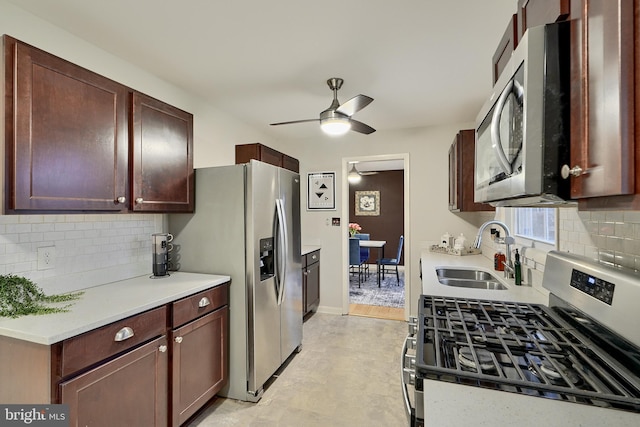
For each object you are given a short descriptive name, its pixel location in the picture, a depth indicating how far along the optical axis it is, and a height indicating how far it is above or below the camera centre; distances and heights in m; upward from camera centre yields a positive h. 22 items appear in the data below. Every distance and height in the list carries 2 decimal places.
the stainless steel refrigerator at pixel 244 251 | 2.25 -0.27
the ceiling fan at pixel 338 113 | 2.29 +0.80
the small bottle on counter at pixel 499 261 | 2.40 -0.35
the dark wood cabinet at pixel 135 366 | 1.26 -0.73
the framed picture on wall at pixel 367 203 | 7.72 +0.33
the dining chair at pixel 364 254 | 5.91 -0.73
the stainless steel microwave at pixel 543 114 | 0.73 +0.24
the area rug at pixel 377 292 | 4.73 -1.30
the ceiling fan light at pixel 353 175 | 6.10 +0.81
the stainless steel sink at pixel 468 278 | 2.22 -0.49
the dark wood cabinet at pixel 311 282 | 3.77 -0.83
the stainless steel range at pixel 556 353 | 0.69 -0.40
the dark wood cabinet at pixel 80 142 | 1.34 +0.39
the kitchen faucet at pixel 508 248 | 2.13 -0.23
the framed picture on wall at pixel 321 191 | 4.27 +0.35
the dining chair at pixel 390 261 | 5.67 -0.83
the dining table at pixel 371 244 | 5.90 -0.54
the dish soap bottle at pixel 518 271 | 1.95 -0.35
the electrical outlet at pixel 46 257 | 1.71 -0.23
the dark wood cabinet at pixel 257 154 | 3.12 +0.65
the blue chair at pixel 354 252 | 5.29 -0.62
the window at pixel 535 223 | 1.91 -0.05
